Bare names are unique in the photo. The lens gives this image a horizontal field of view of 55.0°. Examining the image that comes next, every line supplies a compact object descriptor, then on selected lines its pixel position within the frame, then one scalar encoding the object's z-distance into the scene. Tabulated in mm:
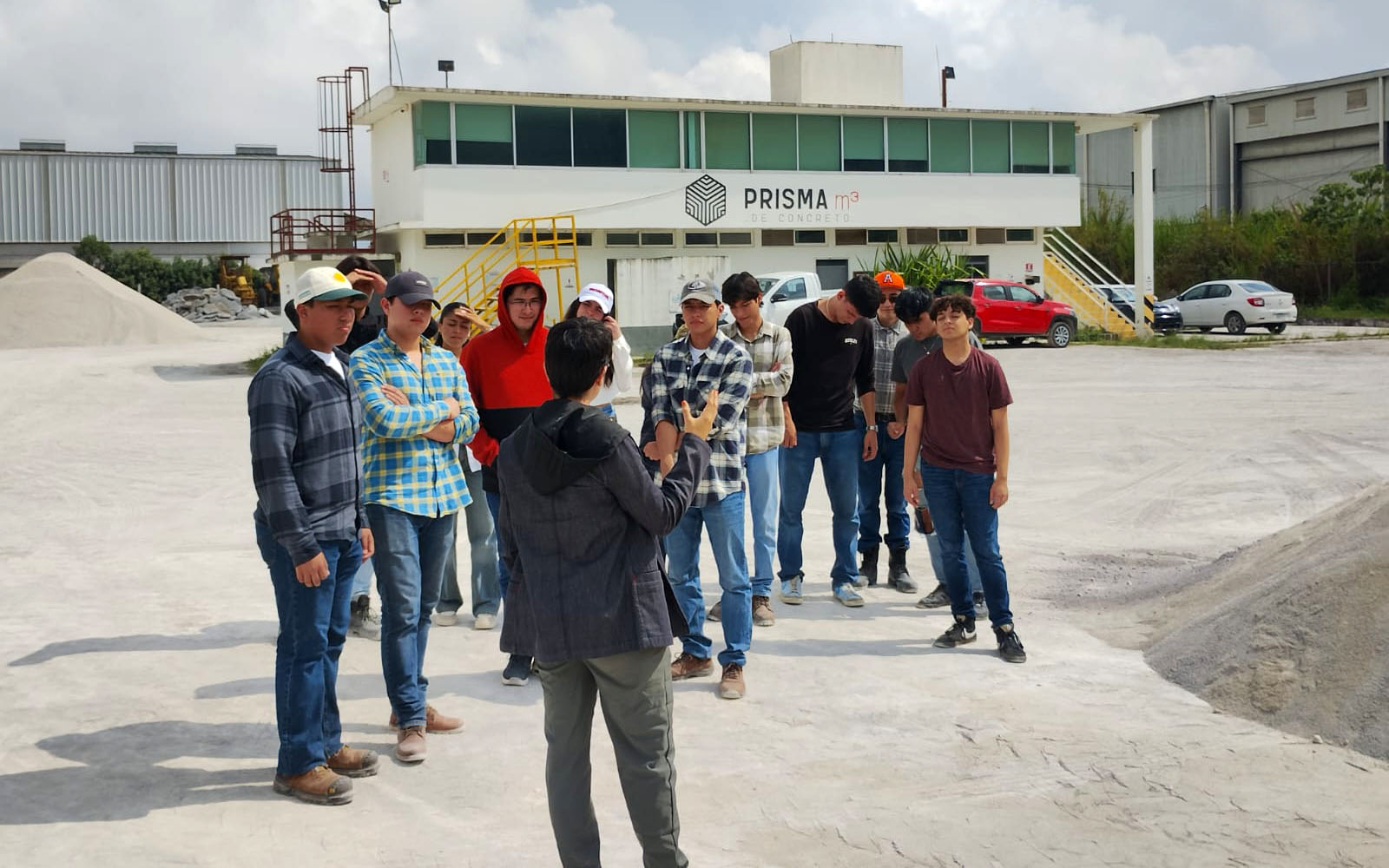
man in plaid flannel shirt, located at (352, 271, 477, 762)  5320
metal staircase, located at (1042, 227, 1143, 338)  35219
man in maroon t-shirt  6734
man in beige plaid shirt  7168
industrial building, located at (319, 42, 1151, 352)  30016
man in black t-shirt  7832
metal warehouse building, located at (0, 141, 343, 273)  65500
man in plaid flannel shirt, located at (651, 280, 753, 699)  6117
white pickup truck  28219
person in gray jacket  3793
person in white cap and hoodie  6613
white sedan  34219
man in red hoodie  6434
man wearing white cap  4641
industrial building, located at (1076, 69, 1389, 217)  51656
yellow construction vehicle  60312
